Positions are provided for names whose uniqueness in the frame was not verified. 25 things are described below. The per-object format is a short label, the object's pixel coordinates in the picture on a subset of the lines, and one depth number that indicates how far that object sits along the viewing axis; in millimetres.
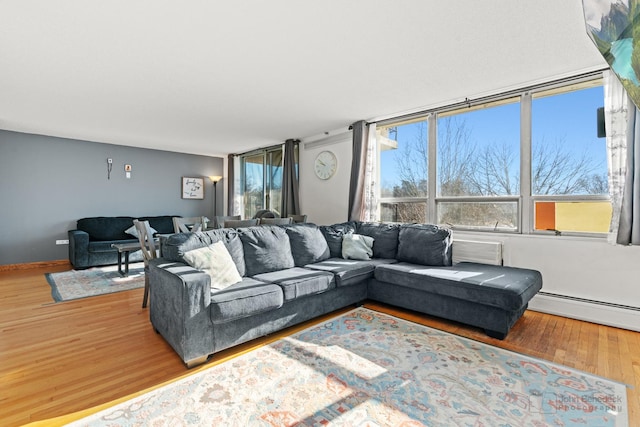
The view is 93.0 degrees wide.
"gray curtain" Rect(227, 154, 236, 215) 7766
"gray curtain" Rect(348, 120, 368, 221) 4773
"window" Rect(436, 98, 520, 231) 3604
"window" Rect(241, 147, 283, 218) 6816
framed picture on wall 7355
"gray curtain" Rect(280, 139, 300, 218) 6078
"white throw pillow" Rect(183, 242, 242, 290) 2543
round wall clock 5453
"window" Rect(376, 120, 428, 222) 4383
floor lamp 7770
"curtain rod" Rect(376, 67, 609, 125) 3055
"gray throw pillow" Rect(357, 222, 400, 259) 3877
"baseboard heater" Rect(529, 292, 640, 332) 2793
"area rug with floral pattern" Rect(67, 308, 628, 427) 1620
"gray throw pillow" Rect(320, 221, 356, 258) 3984
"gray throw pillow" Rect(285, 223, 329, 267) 3547
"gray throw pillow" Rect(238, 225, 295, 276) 3072
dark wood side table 4719
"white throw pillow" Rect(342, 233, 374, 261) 3832
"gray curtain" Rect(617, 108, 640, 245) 2697
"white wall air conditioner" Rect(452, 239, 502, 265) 3459
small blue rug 3879
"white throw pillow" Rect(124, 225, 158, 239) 6008
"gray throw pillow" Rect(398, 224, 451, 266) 3408
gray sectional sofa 2191
